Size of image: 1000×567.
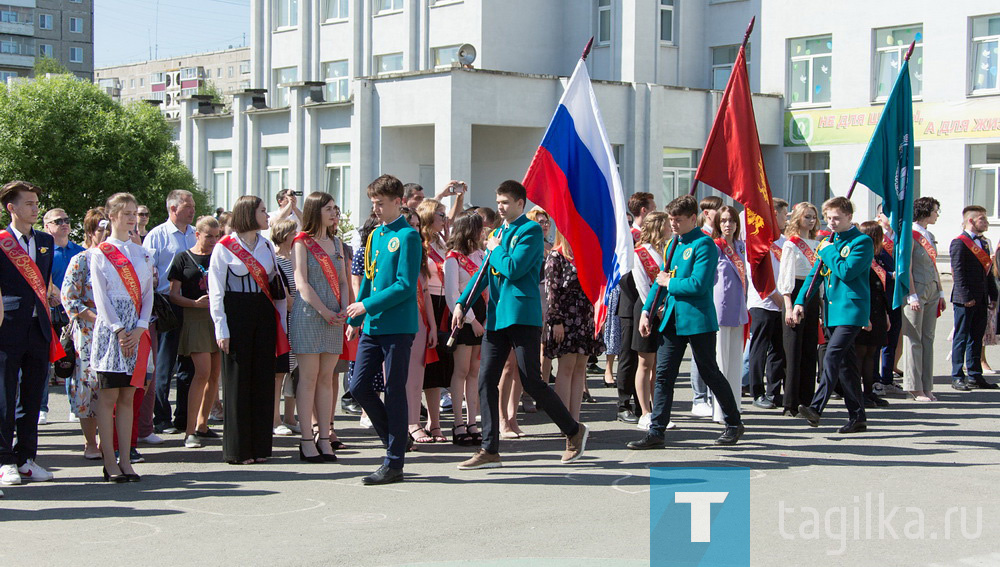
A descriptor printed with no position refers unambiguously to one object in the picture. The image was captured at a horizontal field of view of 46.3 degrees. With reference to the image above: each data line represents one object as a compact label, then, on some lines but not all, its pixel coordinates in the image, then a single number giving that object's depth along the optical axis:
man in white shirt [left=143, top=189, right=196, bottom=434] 10.22
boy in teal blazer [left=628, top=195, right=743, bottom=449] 9.16
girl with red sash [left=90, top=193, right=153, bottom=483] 7.99
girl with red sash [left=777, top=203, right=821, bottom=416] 11.05
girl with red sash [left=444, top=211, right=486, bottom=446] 9.84
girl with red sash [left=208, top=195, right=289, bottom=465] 8.62
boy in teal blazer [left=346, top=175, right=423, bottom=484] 7.95
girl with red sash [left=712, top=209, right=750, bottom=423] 10.50
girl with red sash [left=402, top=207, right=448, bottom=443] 9.31
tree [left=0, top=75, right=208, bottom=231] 34.44
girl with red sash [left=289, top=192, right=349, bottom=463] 8.71
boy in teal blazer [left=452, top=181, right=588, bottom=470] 8.35
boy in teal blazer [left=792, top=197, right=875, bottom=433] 10.05
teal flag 11.43
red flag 10.20
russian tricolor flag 9.54
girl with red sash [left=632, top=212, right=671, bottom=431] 10.37
